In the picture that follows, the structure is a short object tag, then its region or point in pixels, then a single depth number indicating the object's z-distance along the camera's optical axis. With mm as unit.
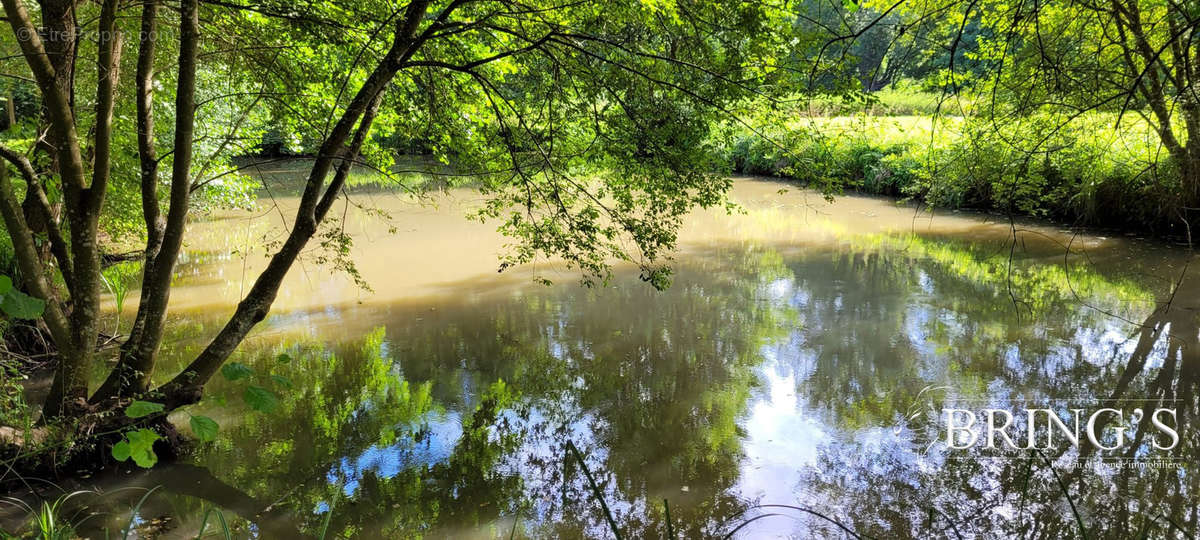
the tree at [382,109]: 3795
